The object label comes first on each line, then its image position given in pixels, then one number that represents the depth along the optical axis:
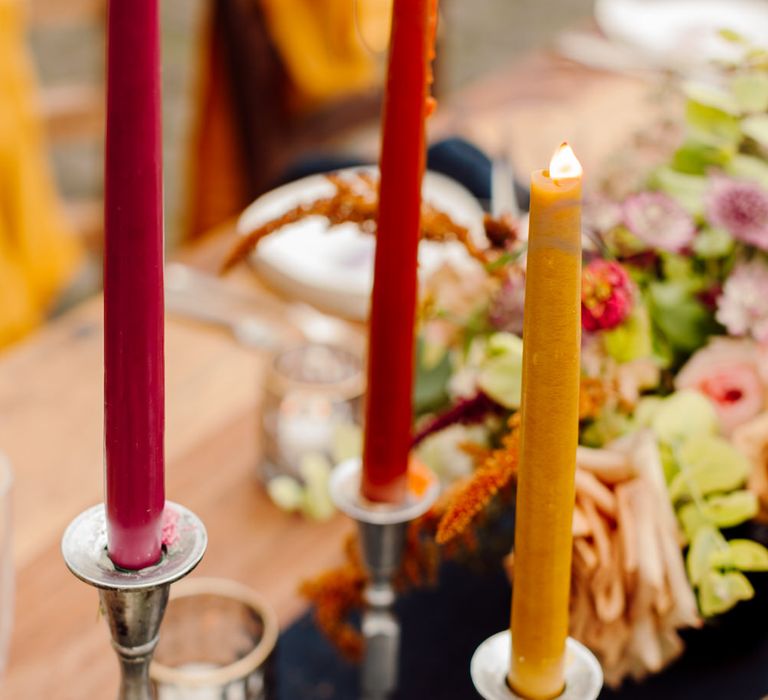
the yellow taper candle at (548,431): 0.81
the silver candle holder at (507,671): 0.90
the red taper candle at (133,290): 0.80
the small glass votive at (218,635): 1.03
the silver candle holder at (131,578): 0.85
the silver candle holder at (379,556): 0.99
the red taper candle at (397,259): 0.92
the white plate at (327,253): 1.87
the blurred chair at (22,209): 3.18
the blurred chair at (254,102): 3.66
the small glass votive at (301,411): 1.45
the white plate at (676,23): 2.78
